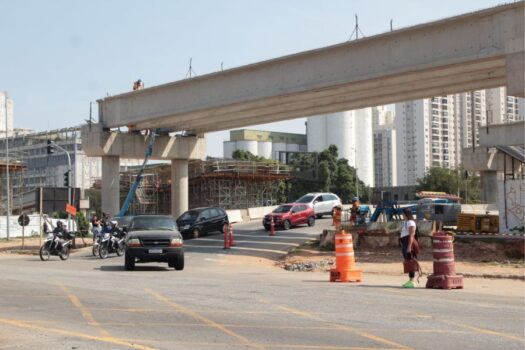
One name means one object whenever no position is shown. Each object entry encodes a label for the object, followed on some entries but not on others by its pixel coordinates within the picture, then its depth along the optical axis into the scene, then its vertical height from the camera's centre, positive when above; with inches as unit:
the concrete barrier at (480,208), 2032.6 -37.0
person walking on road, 641.6 -39.8
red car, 1640.0 -42.6
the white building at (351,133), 7101.4 +618.4
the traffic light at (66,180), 1734.1 +45.3
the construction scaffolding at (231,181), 3149.6 +72.7
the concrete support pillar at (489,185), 2493.8 +33.7
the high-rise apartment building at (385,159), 7583.7 +383.9
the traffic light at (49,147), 1928.3 +139.8
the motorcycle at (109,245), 1155.3 -73.2
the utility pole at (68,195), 1514.4 +8.6
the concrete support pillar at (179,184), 1974.7 +37.5
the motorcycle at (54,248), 1099.3 -73.0
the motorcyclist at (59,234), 1093.8 -51.7
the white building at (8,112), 5540.4 +701.3
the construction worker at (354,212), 1398.9 -30.4
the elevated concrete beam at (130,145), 1812.3 +135.1
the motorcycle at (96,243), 1176.0 -71.6
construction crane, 1840.6 +126.1
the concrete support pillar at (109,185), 1847.9 +34.6
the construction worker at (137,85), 1769.4 +273.6
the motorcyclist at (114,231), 1175.6 -53.2
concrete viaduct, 1044.5 +197.8
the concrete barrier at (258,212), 2221.1 -44.9
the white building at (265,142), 7293.3 +556.8
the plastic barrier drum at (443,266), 604.7 -59.7
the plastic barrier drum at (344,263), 691.4 -63.4
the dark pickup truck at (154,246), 848.3 -55.2
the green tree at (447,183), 4552.2 +76.7
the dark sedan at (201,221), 1584.6 -52.0
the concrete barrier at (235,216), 2117.4 -53.3
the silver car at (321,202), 1842.8 -13.2
